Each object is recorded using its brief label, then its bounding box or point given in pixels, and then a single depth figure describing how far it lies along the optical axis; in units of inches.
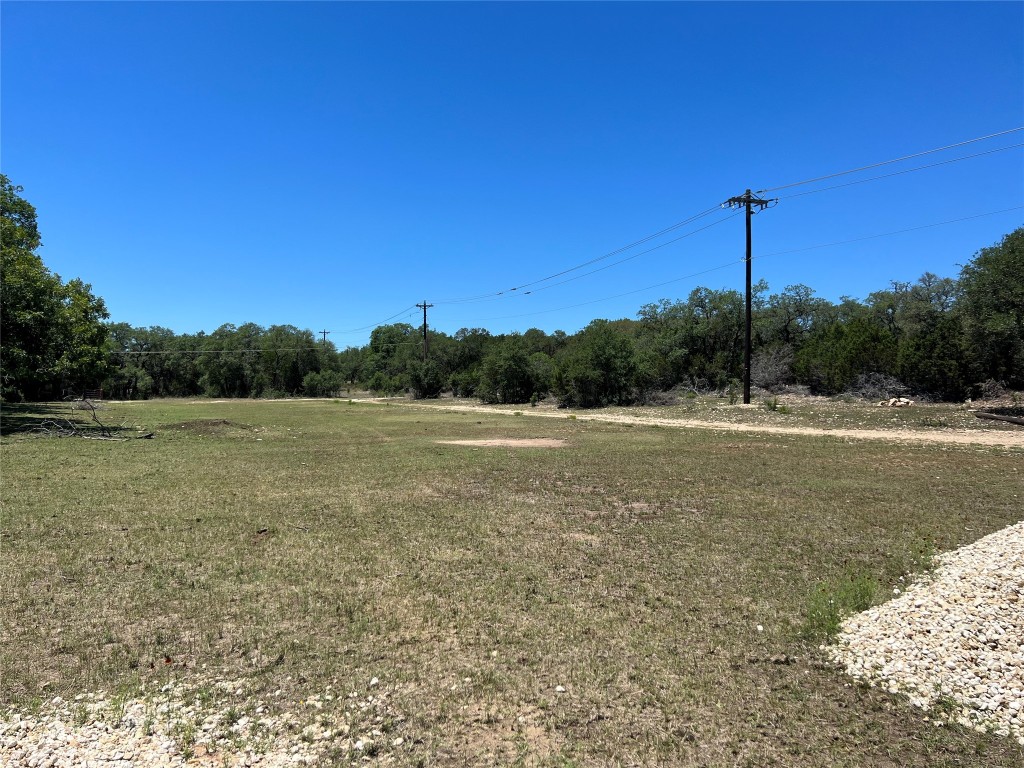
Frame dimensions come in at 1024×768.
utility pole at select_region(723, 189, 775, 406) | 1290.6
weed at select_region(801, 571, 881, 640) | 202.7
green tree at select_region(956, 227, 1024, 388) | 954.7
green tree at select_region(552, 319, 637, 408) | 1803.6
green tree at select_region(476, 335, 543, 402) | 2231.8
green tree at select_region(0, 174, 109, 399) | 894.4
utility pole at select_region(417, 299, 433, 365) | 2953.7
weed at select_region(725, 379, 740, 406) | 1480.1
